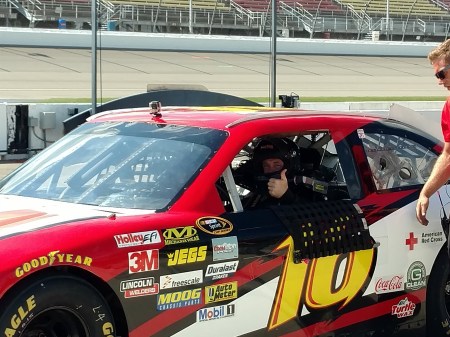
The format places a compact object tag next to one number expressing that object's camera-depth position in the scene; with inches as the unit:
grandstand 1520.7
